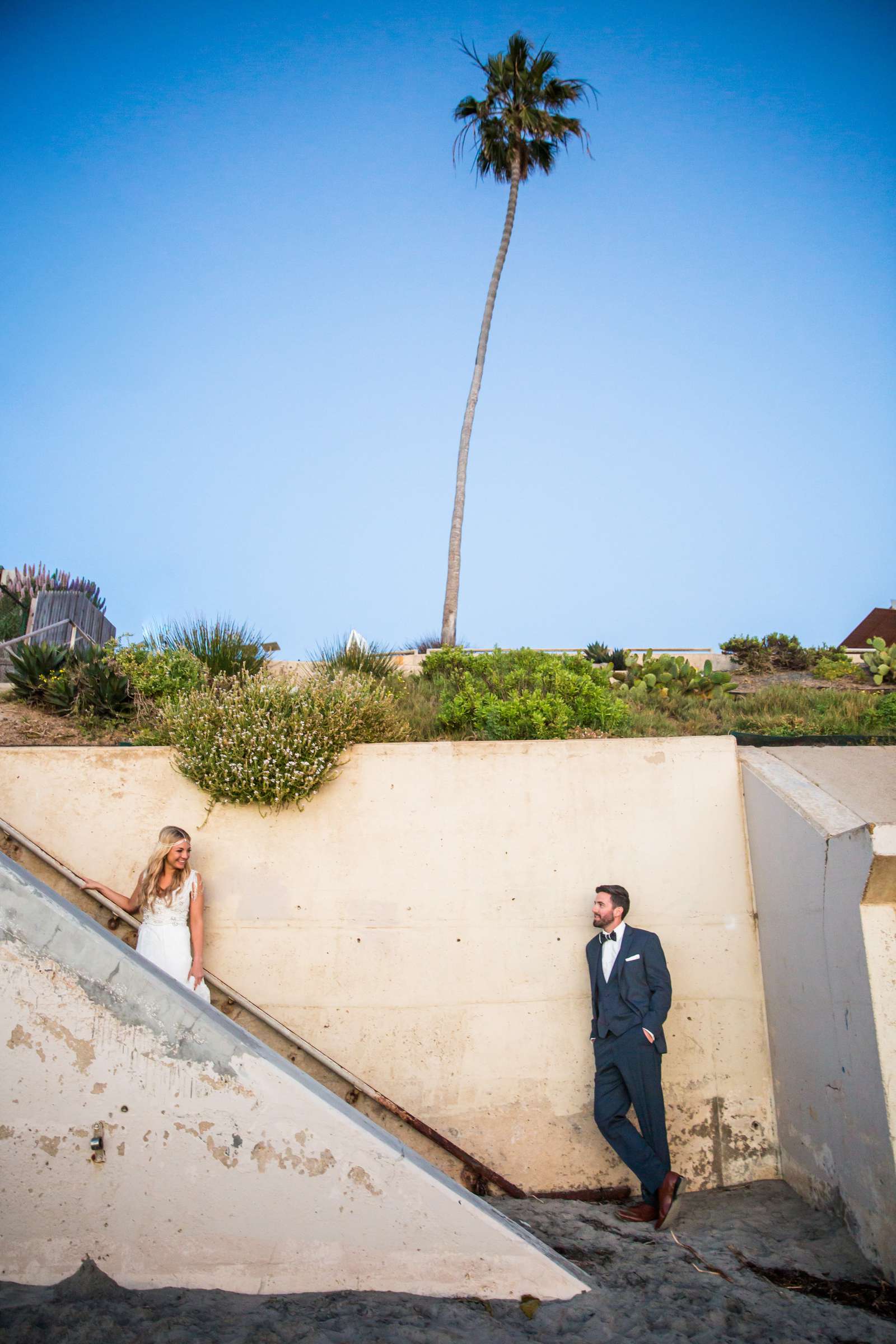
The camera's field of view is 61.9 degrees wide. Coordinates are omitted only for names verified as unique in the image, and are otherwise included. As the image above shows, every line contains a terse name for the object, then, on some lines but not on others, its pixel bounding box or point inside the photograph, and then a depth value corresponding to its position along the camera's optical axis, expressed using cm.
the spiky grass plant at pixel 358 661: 931
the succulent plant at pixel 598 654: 1202
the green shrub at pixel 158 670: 772
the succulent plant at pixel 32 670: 803
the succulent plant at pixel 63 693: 780
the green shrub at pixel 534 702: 682
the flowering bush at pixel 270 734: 550
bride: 457
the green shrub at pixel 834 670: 1193
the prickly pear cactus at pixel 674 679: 984
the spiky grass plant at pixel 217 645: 816
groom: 417
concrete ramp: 298
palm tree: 1784
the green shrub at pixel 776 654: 1329
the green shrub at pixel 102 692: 768
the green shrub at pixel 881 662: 1150
